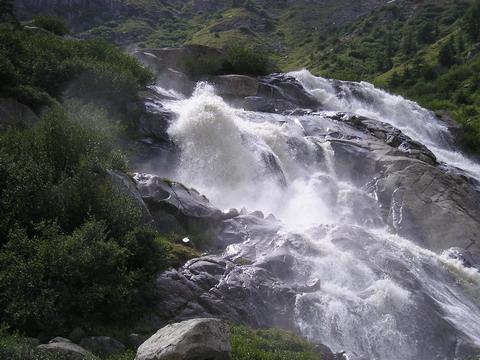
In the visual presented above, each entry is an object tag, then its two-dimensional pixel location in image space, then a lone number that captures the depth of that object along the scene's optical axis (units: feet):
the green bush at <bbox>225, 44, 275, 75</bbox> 138.92
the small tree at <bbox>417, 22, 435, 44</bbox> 297.12
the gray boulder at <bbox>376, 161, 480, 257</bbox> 77.71
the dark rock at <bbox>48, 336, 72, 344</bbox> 33.19
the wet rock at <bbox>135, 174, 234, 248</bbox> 57.52
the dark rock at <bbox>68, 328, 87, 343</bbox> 35.86
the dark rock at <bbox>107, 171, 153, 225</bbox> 51.49
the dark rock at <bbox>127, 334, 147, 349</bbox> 37.27
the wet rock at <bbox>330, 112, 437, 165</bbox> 97.30
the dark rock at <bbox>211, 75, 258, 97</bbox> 125.29
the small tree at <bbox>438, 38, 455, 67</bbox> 240.53
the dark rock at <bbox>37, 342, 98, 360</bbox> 29.32
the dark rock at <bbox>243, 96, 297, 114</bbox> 117.80
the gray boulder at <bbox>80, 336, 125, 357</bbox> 34.55
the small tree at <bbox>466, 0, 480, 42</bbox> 256.52
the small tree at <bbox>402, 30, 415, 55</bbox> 286.46
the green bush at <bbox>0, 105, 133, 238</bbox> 44.19
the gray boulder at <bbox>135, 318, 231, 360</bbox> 28.86
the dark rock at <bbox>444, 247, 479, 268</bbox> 71.36
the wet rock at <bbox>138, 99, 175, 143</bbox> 86.28
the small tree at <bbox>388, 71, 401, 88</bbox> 230.89
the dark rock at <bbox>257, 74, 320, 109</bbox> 125.90
